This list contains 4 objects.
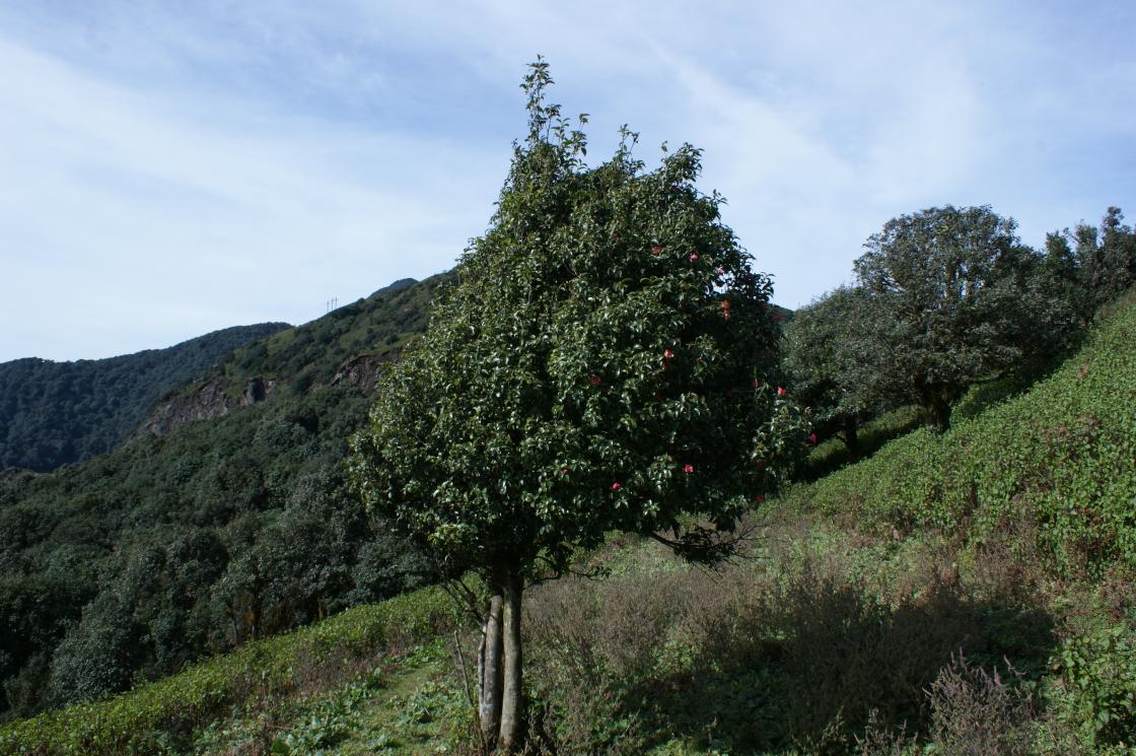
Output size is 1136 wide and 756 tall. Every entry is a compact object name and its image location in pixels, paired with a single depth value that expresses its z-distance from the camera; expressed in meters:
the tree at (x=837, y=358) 21.67
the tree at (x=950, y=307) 19.39
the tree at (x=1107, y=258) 32.53
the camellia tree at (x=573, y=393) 5.03
